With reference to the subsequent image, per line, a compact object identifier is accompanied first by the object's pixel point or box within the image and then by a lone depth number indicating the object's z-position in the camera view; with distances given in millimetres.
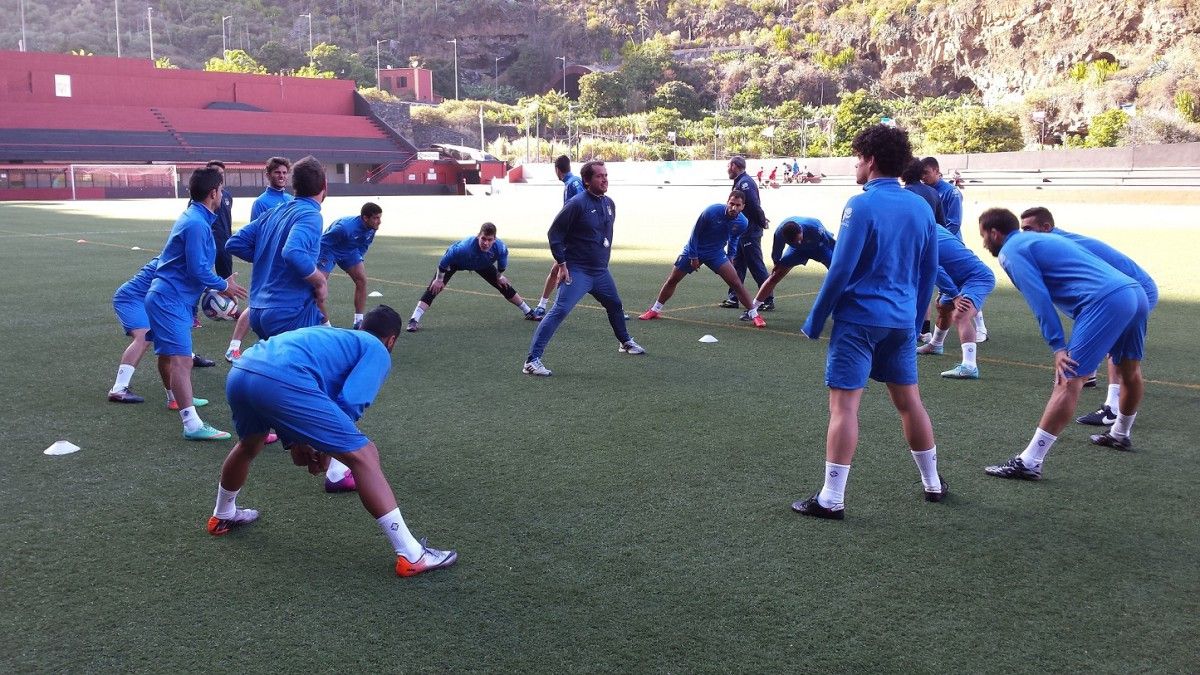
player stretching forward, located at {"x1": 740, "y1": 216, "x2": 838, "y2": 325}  10578
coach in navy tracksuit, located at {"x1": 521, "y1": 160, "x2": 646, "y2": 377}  8508
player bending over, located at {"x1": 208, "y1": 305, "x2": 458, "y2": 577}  3971
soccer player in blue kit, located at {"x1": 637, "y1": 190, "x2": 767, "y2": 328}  11266
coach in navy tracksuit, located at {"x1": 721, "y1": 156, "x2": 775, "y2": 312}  11695
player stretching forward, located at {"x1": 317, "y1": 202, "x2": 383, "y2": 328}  10719
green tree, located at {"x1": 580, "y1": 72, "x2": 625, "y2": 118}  104812
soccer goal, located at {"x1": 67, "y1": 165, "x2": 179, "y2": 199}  53594
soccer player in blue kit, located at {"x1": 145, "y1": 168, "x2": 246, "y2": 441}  6582
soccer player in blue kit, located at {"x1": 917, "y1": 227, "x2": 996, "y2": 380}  8234
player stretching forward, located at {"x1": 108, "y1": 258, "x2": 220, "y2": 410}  7398
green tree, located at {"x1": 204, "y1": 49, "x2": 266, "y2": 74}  106844
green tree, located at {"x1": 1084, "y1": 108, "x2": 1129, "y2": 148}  49812
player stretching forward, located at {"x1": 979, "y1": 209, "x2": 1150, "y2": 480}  5461
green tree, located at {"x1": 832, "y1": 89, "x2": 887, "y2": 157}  63881
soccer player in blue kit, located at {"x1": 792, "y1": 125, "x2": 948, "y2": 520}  4746
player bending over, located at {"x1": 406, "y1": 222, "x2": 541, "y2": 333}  11188
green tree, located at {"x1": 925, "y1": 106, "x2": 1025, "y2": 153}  52344
